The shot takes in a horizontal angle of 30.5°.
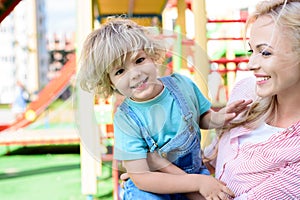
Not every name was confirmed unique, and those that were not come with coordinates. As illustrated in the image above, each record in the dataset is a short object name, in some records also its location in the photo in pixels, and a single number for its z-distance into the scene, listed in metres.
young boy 0.61
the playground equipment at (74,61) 0.70
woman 0.66
